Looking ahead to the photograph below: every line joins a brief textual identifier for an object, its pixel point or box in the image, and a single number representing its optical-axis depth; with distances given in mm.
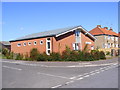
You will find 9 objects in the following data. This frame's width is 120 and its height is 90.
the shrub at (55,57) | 16593
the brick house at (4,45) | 36734
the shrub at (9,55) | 21689
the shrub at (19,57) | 19728
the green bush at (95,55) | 17371
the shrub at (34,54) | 17650
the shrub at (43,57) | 16723
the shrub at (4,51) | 24659
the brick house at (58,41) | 19732
